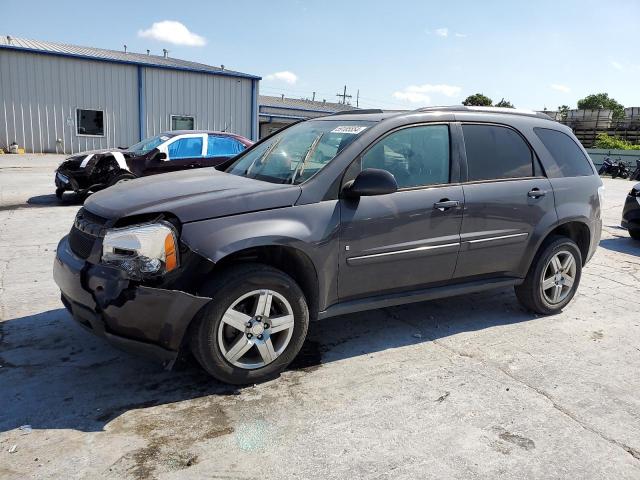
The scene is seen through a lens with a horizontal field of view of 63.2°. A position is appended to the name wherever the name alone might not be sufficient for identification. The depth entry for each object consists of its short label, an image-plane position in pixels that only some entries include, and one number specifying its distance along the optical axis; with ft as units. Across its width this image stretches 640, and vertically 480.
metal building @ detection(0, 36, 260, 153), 73.61
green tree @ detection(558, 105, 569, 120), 137.76
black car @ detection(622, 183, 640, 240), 27.66
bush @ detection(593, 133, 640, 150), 108.48
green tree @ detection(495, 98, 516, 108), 214.05
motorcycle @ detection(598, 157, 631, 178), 84.84
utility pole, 302.86
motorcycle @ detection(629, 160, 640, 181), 78.48
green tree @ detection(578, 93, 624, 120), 265.54
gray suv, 10.00
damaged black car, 33.30
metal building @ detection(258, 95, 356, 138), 121.49
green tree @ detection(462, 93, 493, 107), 200.75
